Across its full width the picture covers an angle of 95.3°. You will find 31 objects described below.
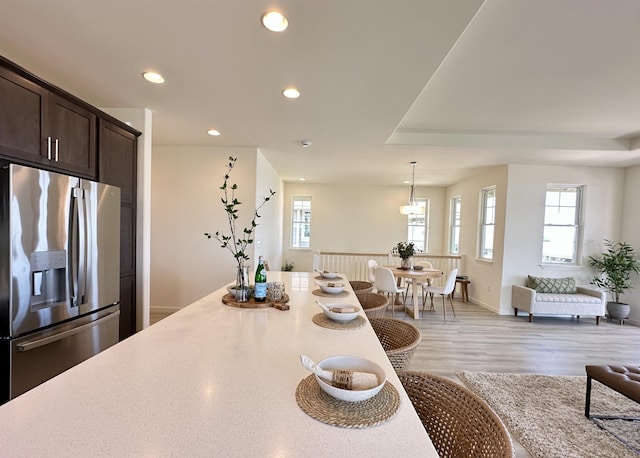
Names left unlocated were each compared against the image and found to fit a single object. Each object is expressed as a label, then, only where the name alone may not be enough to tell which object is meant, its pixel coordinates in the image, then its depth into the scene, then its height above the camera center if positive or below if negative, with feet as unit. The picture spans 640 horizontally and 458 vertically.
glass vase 5.75 -1.39
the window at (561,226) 16.76 +0.09
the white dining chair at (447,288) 15.33 -3.42
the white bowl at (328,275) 8.71 -1.65
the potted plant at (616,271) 15.11 -2.18
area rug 6.23 -4.70
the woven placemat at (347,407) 2.38 -1.63
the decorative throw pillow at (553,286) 15.74 -3.14
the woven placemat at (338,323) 4.56 -1.66
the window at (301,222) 25.76 -0.24
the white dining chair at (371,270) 18.50 -3.07
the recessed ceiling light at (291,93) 8.18 +3.62
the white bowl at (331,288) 6.86 -1.63
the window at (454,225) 23.29 -0.10
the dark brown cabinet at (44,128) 5.85 +1.90
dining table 15.30 -2.74
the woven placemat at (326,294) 6.81 -1.74
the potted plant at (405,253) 16.94 -1.80
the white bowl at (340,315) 4.69 -1.53
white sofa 14.89 -3.88
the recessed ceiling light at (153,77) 7.58 +3.64
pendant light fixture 19.16 +0.91
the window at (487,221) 18.43 +0.28
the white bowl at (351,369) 2.51 -1.48
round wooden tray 5.50 -1.66
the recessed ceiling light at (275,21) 5.32 +3.71
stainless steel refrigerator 5.57 -1.39
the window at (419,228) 25.54 -0.45
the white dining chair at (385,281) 15.16 -3.14
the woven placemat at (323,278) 8.65 -1.75
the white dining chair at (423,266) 18.22 -2.74
